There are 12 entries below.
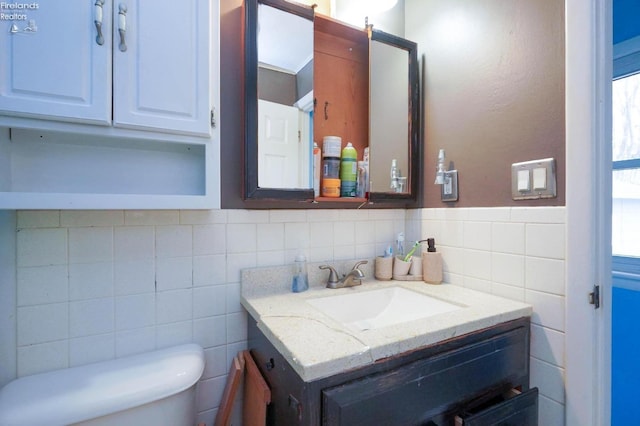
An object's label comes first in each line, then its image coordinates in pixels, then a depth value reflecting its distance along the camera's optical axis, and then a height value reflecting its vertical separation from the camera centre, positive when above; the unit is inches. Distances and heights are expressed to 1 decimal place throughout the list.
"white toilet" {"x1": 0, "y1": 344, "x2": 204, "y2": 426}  26.4 -18.2
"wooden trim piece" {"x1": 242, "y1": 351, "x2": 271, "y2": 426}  32.7 -22.9
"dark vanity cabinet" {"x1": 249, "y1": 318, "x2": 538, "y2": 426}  24.3 -17.4
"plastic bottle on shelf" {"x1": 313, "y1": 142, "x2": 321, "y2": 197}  45.4 +6.7
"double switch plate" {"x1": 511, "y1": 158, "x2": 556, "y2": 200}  35.9 +4.2
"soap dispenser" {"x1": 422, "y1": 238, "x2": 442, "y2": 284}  47.8 -9.3
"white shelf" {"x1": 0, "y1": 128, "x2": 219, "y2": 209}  28.5 +4.7
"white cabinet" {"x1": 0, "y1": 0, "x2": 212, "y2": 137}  25.9 +15.0
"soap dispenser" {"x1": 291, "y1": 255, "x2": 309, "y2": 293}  43.9 -10.0
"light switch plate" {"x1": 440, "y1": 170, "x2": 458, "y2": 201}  47.9 +4.3
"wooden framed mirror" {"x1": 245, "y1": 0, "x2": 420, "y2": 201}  40.9 +18.7
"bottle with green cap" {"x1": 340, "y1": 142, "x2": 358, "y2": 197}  48.5 +6.9
